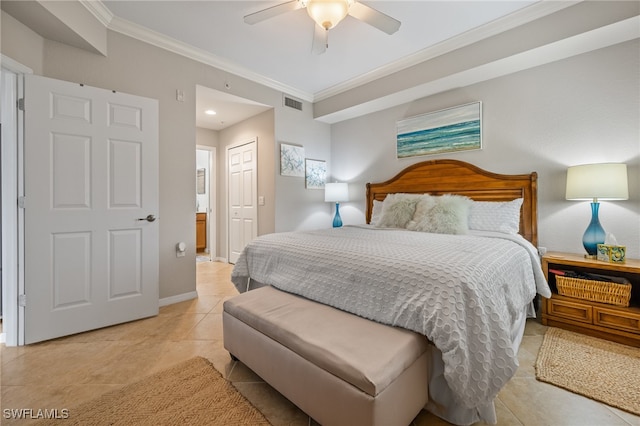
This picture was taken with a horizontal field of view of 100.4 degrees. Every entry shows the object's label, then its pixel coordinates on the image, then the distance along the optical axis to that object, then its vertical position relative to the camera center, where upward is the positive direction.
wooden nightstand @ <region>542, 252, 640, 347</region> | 1.95 -0.76
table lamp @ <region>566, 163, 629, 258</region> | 2.10 +0.20
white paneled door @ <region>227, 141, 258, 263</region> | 4.27 +0.29
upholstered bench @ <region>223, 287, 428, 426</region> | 1.02 -0.65
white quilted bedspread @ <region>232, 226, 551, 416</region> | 1.15 -0.40
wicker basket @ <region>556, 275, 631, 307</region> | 1.99 -0.61
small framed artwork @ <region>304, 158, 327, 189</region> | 4.34 +0.66
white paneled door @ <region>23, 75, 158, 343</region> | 2.06 +0.05
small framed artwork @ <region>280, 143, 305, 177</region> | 3.97 +0.81
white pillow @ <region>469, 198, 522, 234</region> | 2.62 -0.04
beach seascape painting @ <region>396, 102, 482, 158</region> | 3.14 +1.03
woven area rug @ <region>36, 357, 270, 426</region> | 1.31 -1.01
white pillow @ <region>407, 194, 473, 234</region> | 2.54 -0.03
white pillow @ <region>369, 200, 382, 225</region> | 3.48 +0.02
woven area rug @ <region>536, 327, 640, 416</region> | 1.46 -0.99
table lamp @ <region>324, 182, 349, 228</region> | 4.21 +0.32
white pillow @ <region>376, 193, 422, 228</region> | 2.99 +0.02
